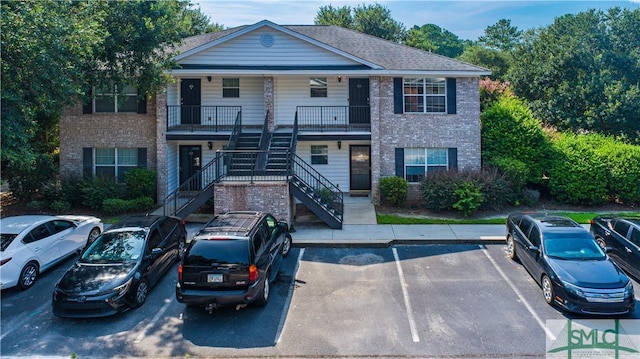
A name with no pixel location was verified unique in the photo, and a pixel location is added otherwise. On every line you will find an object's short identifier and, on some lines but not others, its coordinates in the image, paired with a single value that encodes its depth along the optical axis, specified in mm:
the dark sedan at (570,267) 8078
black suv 8094
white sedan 9523
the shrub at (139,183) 17172
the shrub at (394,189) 17281
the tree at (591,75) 22047
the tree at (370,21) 42625
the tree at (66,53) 10703
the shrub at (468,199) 15695
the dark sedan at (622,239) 10125
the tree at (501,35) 65062
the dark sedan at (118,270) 8156
